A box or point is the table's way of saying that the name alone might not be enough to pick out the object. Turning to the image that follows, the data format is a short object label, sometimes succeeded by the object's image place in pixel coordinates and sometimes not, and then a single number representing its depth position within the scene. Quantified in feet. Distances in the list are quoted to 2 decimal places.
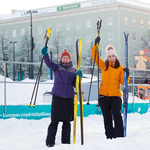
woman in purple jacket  21.71
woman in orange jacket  22.74
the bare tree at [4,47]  195.08
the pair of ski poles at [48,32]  23.90
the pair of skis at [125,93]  23.12
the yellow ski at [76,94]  19.18
